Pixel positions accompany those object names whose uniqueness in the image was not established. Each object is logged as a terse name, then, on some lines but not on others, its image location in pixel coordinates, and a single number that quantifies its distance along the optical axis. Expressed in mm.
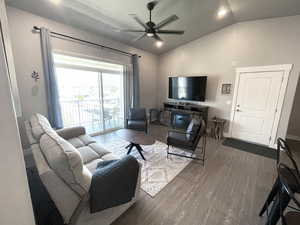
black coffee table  2615
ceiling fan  2400
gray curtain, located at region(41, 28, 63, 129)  2686
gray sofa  1099
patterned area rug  2121
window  3391
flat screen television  4332
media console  4297
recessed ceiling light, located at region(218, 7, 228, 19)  3092
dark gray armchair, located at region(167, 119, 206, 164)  2635
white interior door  3340
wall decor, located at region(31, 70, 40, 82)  2710
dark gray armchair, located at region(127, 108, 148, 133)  3684
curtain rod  2619
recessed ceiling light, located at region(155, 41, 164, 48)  4473
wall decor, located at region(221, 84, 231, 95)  3973
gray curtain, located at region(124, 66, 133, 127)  4496
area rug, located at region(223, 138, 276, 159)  3170
